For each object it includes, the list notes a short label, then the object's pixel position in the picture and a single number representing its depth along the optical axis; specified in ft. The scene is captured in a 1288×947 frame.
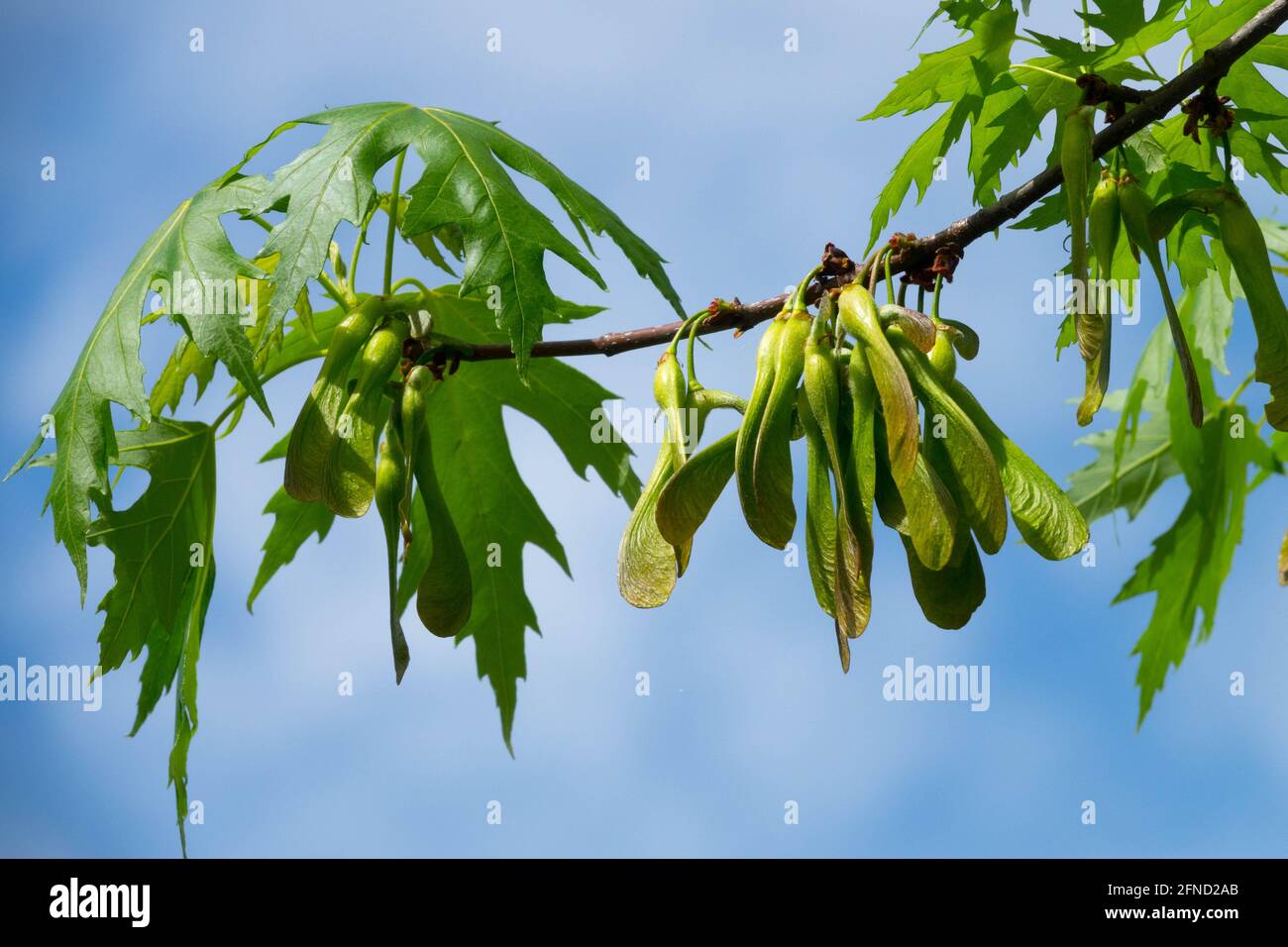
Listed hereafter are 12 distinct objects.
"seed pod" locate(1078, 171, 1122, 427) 1.66
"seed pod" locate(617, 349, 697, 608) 1.66
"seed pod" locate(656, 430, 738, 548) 1.63
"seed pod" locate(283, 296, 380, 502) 1.76
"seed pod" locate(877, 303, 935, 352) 1.61
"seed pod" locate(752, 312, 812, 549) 1.60
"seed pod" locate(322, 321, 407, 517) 1.76
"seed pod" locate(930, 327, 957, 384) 1.61
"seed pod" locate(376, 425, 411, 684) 1.71
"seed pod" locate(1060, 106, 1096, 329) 1.67
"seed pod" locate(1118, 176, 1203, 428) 1.66
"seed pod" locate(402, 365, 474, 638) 1.77
